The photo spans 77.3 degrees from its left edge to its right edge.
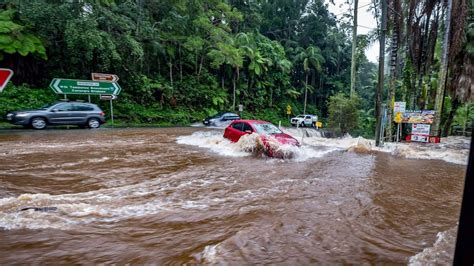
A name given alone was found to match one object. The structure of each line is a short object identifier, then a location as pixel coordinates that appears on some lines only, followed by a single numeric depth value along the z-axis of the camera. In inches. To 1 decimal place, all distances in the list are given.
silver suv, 593.9
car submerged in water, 388.5
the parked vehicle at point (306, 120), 1390.3
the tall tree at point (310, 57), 1546.5
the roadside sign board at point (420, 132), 576.1
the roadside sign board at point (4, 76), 172.1
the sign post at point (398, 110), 549.3
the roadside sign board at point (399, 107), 548.4
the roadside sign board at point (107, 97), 824.3
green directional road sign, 748.0
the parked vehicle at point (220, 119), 967.0
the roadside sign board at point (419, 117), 571.8
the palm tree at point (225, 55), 1031.3
